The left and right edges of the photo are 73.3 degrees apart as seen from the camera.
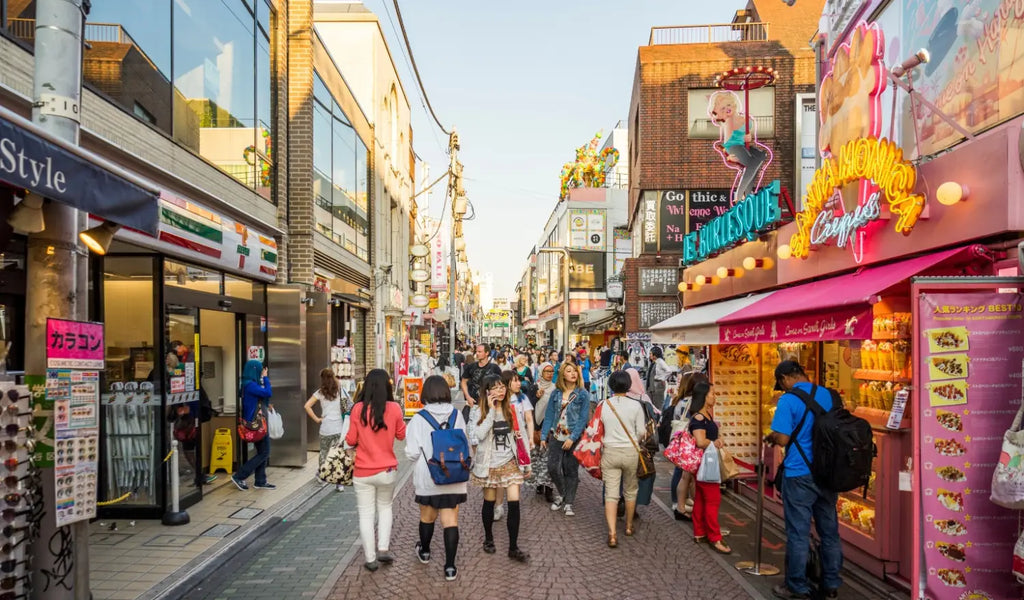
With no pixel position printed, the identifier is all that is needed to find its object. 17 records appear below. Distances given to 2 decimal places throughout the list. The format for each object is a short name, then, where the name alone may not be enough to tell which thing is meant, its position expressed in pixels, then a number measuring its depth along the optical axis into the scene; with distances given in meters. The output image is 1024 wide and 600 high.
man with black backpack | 5.46
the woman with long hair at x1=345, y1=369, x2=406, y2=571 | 5.99
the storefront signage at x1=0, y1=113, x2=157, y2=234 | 3.58
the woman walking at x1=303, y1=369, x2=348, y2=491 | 9.48
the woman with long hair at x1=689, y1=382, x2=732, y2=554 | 6.89
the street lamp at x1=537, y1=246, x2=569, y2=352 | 27.59
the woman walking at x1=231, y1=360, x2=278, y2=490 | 9.24
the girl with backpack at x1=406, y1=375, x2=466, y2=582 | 5.91
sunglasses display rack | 4.18
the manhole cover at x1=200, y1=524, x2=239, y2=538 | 7.12
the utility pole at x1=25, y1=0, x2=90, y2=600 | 4.33
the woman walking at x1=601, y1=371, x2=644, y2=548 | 7.03
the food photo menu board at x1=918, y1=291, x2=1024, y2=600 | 4.77
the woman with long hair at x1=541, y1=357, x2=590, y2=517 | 8.00
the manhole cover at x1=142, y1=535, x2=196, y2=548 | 6.80
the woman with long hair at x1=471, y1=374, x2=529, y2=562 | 6.50
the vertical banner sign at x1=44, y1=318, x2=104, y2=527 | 4.43
